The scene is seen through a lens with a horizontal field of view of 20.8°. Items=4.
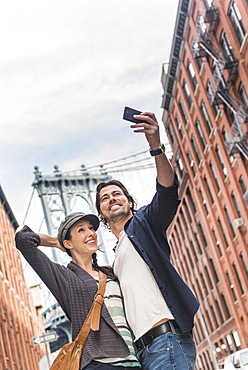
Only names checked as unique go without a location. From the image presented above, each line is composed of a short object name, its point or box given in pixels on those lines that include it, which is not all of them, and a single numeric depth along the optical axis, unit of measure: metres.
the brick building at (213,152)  34.34
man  3.53
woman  3.51
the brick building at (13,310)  36.34
